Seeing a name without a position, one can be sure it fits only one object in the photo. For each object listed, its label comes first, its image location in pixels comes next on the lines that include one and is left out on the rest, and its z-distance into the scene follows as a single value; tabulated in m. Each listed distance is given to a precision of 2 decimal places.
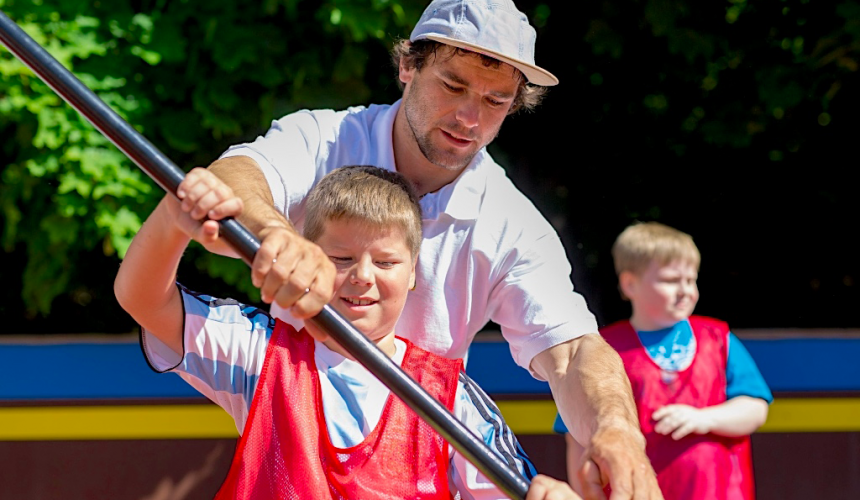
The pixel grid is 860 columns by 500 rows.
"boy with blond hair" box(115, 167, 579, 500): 2.29
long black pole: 2.07
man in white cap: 2.52
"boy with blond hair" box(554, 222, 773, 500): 2.92
